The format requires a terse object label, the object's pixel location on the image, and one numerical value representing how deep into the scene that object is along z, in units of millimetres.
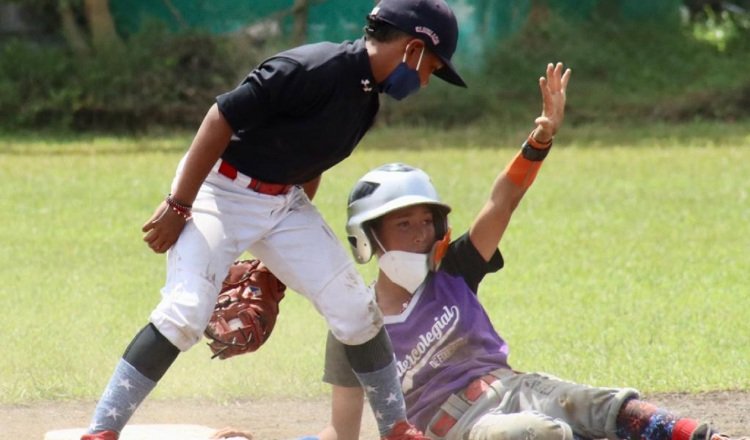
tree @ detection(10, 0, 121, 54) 37344
